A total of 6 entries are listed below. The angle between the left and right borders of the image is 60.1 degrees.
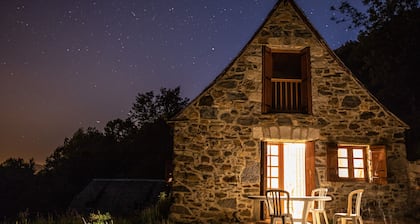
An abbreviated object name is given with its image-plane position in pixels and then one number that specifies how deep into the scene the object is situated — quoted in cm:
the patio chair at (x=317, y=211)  668
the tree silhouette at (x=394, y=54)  1565
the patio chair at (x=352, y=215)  609
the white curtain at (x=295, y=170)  945
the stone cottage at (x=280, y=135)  816
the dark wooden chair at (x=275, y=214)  588
